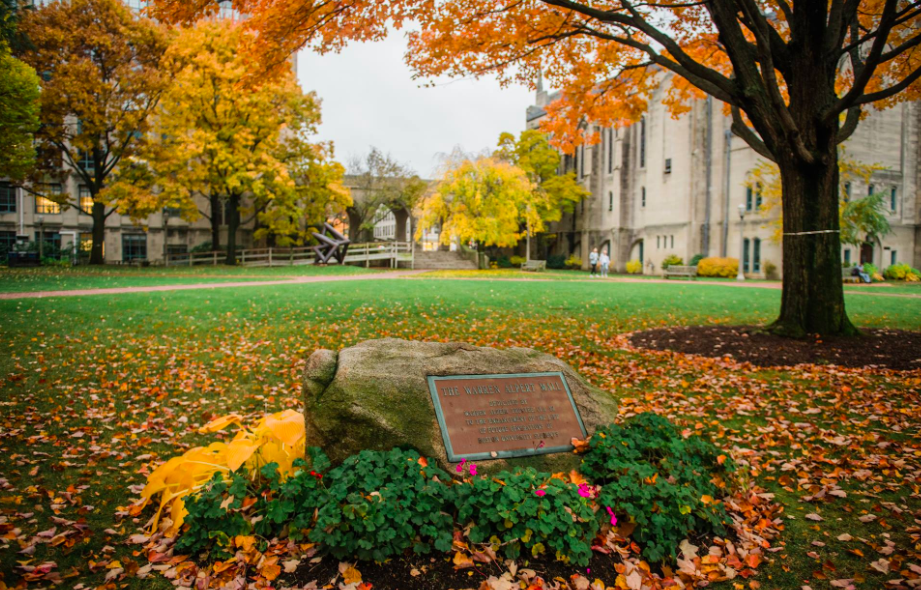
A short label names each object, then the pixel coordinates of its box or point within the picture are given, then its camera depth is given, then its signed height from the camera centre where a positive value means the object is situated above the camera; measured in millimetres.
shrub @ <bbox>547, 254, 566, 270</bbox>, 52969 +671
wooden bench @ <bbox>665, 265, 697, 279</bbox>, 35219 -140
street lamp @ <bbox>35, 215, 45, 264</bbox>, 39319 +2555
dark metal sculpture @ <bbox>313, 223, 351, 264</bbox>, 39781 +1520
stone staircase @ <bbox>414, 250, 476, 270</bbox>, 42750 +494
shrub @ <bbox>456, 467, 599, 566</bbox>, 3184 -1449
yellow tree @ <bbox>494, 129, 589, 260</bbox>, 49969 +9104
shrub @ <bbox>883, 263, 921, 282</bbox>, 32844 -159
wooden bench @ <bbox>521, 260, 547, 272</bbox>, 45262 +238
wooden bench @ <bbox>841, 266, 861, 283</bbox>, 31141 -349
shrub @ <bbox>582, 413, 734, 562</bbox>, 3408 -1401
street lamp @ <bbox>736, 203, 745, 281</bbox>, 37344 +1811
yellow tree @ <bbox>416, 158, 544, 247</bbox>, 36469 +4380
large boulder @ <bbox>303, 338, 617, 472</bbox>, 3748 -921
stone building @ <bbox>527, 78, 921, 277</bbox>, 36219 +5958
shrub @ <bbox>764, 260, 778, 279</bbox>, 35438 -35
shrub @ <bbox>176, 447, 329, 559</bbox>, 3225 -1432
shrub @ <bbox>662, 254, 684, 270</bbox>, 40500 +580
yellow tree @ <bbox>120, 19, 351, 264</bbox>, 31828 +7921
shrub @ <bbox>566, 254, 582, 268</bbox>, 51938 +576
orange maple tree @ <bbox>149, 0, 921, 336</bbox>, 8789 +3630
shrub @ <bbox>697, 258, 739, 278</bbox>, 36669 +139
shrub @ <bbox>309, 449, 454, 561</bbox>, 3104 -1384
